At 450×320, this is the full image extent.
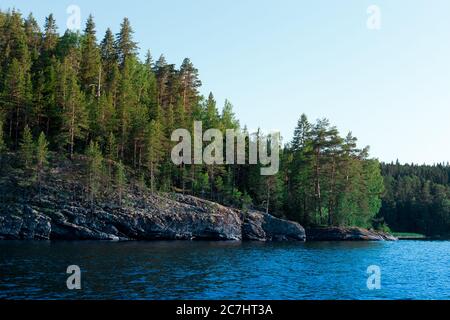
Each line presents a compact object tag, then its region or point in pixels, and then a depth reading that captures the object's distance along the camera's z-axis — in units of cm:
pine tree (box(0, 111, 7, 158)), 7261
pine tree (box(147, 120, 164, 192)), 7888
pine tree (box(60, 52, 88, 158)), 7869
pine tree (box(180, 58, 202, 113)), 10937
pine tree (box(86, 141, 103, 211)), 7156
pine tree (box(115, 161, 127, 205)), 7331
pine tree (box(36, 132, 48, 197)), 7044
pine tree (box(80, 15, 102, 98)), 9530
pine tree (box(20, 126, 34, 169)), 7044
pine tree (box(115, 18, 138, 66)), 10931
